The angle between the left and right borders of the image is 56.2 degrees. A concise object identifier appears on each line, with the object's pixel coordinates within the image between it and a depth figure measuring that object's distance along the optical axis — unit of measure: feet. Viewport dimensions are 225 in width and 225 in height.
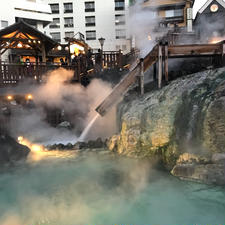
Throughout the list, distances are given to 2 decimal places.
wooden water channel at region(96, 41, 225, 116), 31.07
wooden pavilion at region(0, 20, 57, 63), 45.91
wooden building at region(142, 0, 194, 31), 101.02
